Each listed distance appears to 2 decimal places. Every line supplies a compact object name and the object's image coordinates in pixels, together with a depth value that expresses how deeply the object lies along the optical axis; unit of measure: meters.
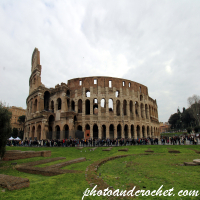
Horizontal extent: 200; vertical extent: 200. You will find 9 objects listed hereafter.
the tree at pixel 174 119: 82.00
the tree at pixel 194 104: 49.69
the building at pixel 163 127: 116.96
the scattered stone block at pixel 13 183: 4.24
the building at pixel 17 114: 73.22
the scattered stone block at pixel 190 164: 7.63
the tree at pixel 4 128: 8.89
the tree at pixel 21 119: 69.56
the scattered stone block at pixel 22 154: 11.57
